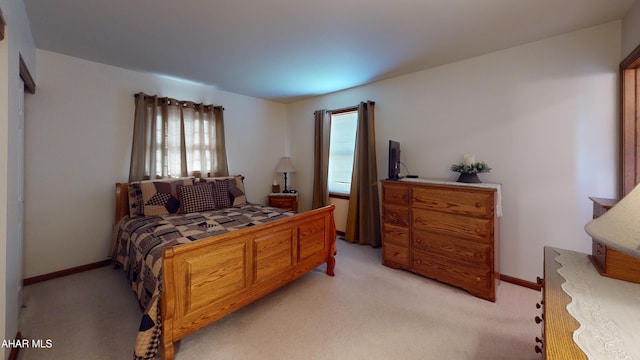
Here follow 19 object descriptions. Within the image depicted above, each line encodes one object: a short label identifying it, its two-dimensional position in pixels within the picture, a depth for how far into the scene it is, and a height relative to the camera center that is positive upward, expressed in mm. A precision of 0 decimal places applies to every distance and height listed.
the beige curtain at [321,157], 4312 +375
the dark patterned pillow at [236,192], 3523 -205
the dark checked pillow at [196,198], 3035 -245
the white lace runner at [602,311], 701 -472
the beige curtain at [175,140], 3215 +560
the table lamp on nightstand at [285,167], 4699 +217
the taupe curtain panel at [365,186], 3666 -120
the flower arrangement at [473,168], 2609 +105
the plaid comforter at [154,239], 1478 -529
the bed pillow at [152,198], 2896 -241
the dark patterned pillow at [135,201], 2895 -266
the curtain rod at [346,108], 3920 +1145
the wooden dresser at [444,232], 2291 -568
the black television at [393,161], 2982 +206
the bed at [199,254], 1565 -625
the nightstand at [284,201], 4398 -408
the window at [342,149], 4090 +493
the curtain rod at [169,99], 3222 +1096
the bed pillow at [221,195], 3336 -225
